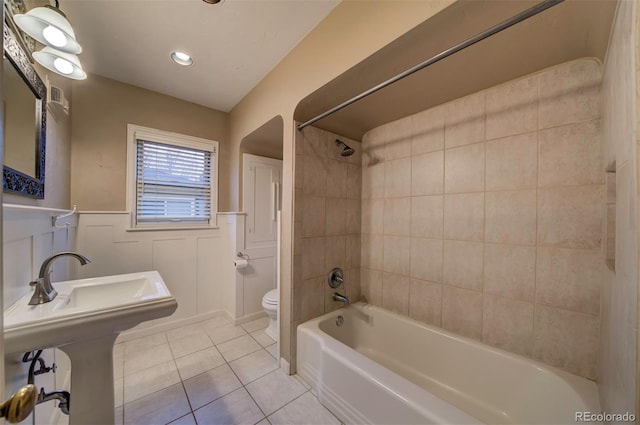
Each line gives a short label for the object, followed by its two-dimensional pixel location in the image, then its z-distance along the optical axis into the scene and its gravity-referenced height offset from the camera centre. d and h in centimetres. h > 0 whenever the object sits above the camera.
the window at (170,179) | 224 +35
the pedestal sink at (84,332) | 82 -48
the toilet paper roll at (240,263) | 249 -56
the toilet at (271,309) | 224 -94
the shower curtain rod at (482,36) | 76 +68
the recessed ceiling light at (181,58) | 178 +122
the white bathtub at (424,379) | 111 -97
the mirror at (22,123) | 93 +42
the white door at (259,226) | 260 -17
